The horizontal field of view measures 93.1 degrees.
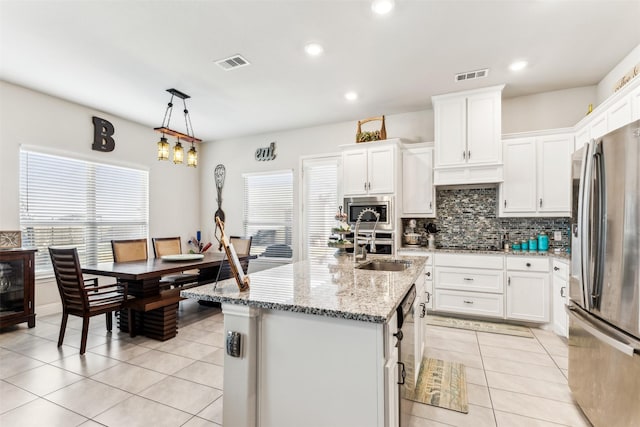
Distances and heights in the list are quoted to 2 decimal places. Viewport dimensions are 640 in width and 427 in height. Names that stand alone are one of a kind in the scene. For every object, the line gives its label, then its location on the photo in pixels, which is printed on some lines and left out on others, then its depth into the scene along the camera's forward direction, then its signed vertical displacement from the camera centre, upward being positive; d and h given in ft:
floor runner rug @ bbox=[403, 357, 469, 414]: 6.82 -4.24
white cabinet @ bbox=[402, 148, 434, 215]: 13.47 +1.52
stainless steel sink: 8.46 -1.43
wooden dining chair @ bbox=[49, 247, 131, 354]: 9.09 -2.45
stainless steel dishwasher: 4.84 -2.38
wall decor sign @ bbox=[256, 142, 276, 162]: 18.20 +3.76
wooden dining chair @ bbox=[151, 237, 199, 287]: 13.28 -1.82
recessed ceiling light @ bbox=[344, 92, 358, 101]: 12.56 +5.04
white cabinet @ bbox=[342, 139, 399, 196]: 13.46 +2.15
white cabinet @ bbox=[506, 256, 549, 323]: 11.14 -2.77
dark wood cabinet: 10.87 -2.69
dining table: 9.86 -2.88
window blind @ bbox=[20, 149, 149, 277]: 12.51 +0.45
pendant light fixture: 10.45 +2.41
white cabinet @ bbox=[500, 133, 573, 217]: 11.45 +1.52
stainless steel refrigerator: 4.72 -1.07
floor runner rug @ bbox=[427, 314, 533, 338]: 11.18 -4.32
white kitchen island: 3.94 -2.00
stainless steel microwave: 13.26 +0.26
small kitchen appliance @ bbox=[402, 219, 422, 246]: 14.10 -0.98
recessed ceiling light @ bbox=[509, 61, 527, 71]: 10.12 +5.08
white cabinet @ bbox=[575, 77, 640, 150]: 7.65 +2.95
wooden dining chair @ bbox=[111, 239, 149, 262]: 12.31 -1.51
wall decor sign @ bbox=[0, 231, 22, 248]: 11.41 -0.95
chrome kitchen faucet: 8.79 -1.17
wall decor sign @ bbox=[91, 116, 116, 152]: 14.46 +3.86
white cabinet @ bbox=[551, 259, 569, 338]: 9.99 -2.74
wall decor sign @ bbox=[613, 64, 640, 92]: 8.34 +3.96
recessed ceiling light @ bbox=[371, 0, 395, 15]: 7.21 +5.06
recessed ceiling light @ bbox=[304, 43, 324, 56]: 9.05 +5.06
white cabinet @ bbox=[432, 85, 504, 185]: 11.87 +3.17
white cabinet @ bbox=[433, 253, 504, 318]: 11.78 -2.77
